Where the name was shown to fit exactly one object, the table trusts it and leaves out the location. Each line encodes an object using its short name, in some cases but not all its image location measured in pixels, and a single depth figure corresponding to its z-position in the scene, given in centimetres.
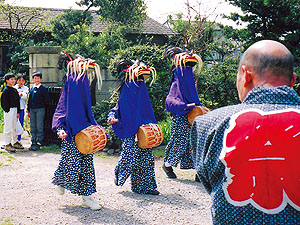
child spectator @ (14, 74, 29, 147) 925
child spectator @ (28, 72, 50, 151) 877
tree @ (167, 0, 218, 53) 1094
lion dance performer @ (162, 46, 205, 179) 618
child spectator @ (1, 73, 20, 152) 855
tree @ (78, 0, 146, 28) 1495
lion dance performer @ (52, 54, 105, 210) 479
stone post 971
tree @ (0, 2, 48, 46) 1686
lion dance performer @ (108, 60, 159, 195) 558
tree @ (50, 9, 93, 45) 1435
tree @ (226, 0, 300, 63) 988
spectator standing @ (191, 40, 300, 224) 177
